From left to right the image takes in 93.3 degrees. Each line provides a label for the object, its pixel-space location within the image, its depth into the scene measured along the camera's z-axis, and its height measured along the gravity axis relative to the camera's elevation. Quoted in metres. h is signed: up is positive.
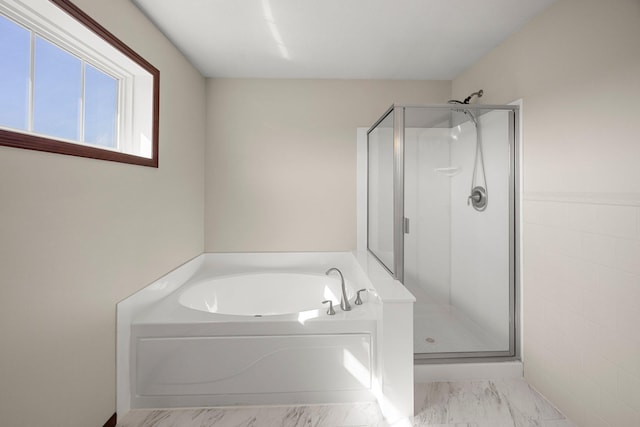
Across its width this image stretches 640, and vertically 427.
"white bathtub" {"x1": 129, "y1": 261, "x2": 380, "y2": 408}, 1.70 -0.82
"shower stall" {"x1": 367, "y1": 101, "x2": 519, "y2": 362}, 1.99 -0.06
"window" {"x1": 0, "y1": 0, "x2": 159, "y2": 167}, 1.20 +0.66
